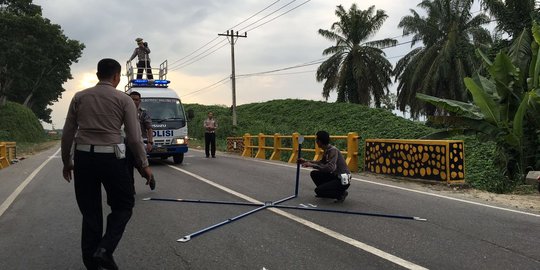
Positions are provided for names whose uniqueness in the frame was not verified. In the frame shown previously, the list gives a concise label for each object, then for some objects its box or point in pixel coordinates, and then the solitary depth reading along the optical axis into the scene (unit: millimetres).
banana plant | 11328
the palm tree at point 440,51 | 30047
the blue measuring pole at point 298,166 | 8410
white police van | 14656
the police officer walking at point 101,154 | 4133
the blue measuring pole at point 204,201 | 7828
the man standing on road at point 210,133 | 18719
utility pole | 36469
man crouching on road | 7825
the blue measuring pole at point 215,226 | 5600
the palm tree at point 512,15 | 18812
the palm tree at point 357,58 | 35406
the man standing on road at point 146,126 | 9383
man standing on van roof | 18047
